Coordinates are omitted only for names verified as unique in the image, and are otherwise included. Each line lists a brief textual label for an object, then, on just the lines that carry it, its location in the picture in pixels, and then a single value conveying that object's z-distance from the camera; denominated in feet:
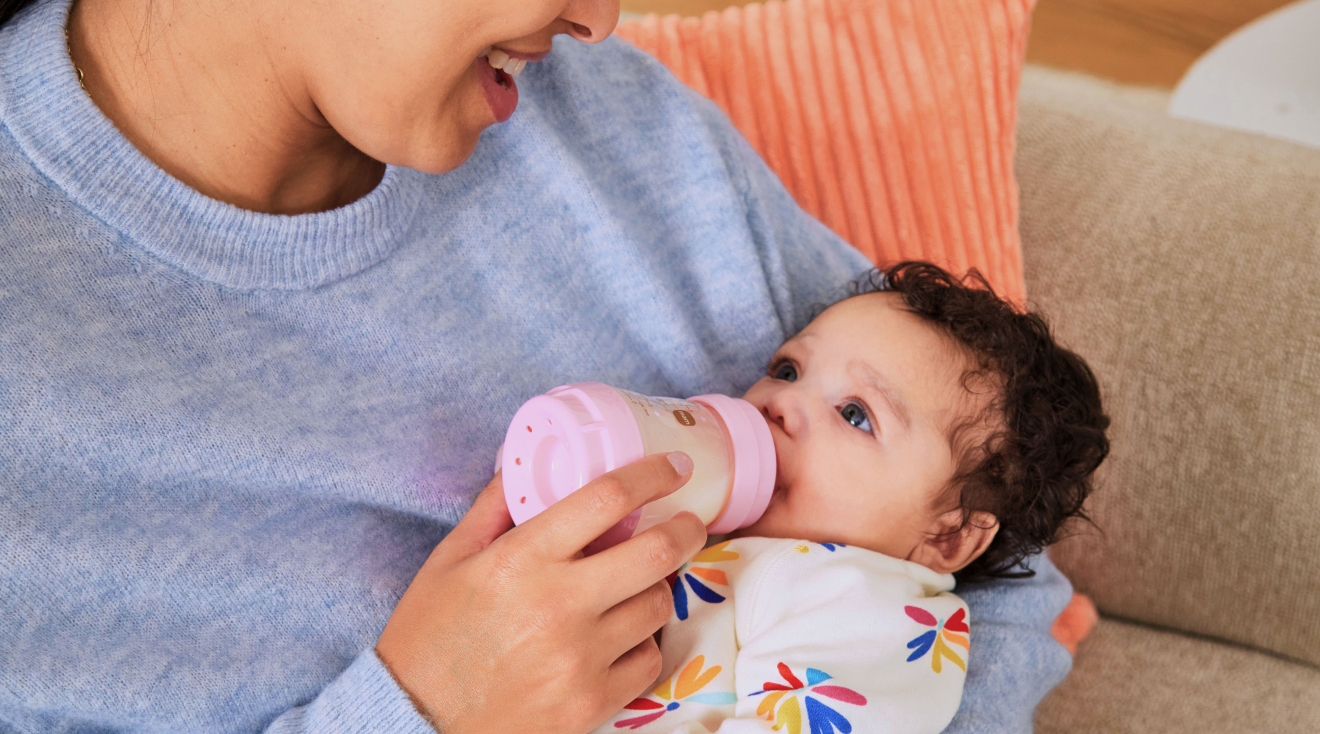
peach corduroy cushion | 3.72
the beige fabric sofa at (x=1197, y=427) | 3.53
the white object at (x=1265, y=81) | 4.73
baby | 3.04
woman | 2.84
